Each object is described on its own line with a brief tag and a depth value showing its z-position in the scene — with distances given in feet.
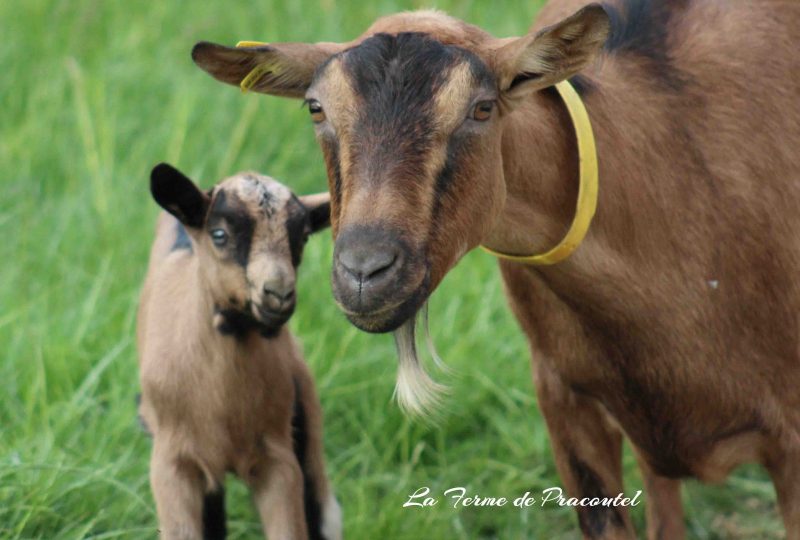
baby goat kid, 27.32
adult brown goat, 21.93
